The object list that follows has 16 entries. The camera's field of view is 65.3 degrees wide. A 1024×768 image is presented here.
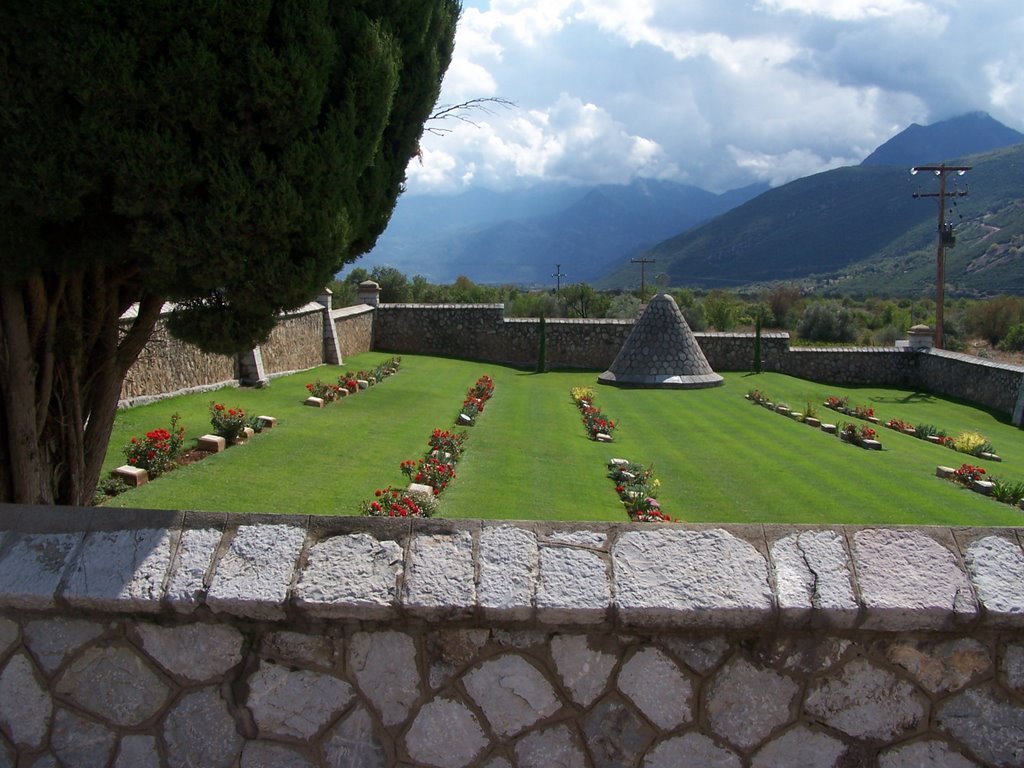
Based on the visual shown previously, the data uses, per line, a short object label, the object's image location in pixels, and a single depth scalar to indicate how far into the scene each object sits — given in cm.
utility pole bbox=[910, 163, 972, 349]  3033
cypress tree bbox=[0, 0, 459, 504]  321
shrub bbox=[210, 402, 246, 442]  1023
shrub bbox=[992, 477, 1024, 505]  1093
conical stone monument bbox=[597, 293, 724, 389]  2439
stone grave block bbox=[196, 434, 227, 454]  967
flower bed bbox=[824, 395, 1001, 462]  1504
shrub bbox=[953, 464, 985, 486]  1169
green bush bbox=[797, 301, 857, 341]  4350
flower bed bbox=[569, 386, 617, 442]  1472
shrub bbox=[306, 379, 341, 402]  1500
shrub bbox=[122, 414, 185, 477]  840
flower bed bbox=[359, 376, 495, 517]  706
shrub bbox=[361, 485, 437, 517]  693
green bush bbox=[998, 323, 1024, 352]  3988
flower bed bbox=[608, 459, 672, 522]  870
